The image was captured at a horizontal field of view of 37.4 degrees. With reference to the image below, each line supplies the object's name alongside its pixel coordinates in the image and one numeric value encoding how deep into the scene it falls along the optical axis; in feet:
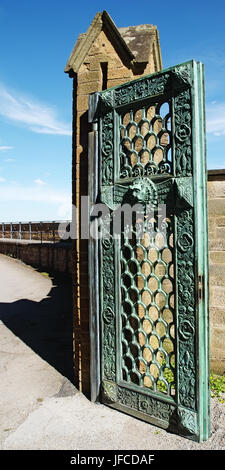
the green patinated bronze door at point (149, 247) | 10.21
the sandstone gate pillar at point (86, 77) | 12.90
